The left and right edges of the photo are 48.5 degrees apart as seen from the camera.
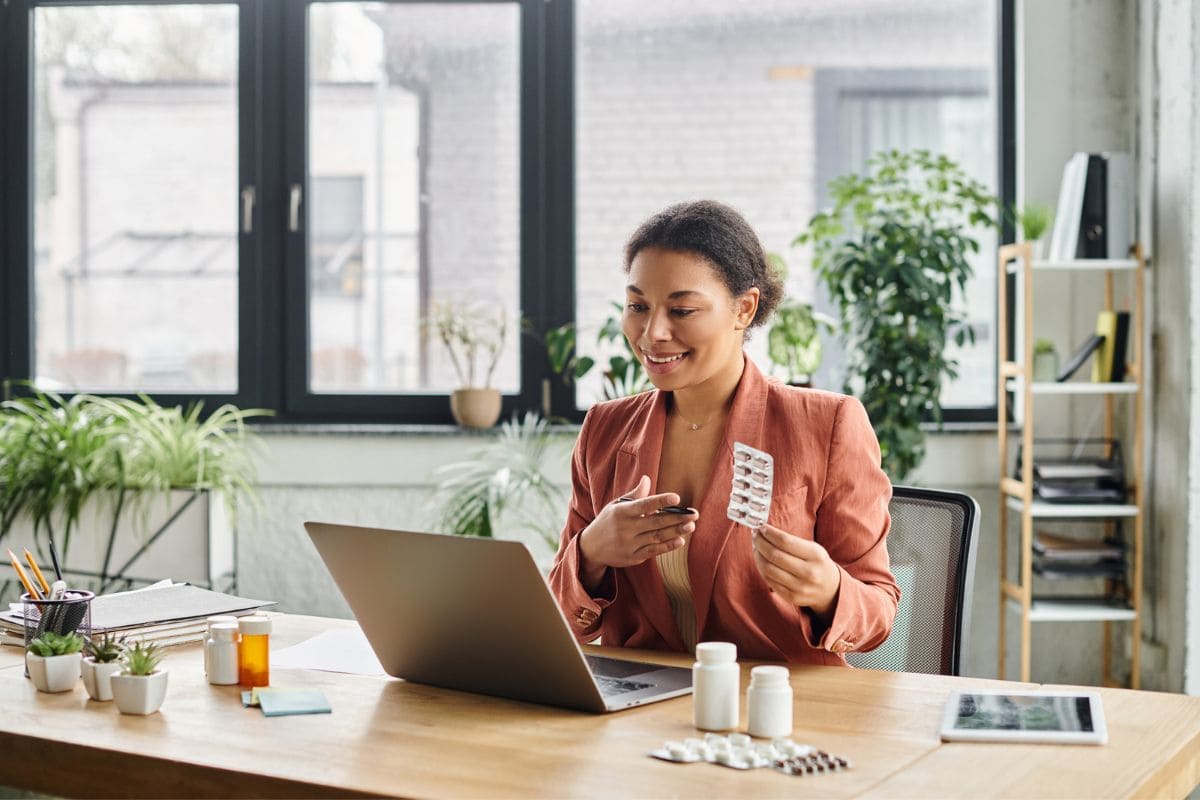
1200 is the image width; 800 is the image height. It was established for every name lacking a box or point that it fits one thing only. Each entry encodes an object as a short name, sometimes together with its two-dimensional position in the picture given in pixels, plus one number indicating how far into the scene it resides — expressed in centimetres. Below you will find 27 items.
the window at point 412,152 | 419
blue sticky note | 149
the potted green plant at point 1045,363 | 376
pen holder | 168
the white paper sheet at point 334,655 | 173
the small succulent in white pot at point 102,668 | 154
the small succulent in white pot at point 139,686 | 148
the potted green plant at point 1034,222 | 377
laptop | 142
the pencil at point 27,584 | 169
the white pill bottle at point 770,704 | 137
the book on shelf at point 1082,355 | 365
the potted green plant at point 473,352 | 405
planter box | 359
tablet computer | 136
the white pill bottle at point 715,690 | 141
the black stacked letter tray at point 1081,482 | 365
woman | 182
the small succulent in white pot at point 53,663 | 159
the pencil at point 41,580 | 169
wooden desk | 122
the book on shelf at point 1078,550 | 366
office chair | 199
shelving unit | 360
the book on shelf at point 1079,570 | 368
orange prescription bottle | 163
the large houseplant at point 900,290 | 366
